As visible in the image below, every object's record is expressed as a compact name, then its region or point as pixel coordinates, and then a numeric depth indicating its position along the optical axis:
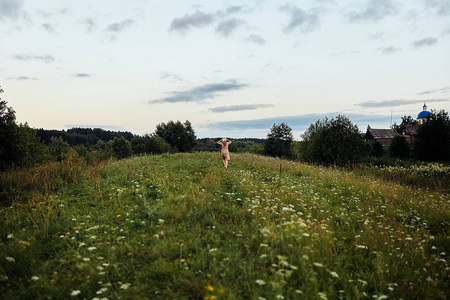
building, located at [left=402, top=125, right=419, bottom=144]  76.48
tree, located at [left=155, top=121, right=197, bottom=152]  68.81
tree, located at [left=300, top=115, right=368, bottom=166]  29.34
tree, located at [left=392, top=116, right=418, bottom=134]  112.26
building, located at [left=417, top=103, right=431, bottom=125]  80.80
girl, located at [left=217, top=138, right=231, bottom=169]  13.48
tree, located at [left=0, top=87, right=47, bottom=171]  27.02
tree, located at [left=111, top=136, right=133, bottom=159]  64.38
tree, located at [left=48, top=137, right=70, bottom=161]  61.57
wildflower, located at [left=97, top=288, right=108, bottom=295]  3.41
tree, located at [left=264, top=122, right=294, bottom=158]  64.88
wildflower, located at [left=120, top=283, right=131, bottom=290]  3.56
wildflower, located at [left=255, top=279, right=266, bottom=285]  3.51
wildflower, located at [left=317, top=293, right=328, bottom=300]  3.51
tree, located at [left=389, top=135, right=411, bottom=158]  46.88
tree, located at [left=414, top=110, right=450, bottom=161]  37.44
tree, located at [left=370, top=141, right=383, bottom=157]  54.65
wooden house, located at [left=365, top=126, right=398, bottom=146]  73.94
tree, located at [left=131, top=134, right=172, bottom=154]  61.59
